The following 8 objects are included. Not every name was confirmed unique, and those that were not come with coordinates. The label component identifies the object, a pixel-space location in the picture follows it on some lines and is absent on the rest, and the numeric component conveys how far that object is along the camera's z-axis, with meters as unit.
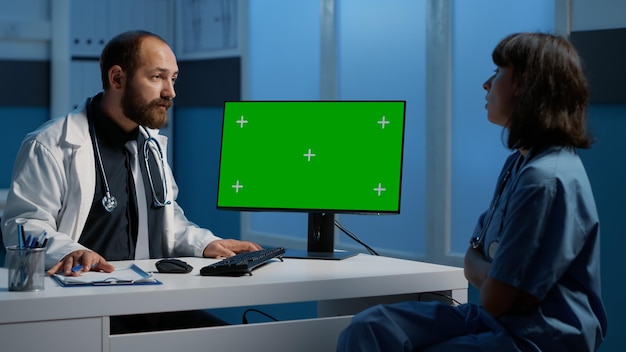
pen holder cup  1.74
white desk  1.67
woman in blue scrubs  1.63
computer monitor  2.42
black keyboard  1.99
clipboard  1.82
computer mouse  2.04
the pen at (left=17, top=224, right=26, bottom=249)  1.76
